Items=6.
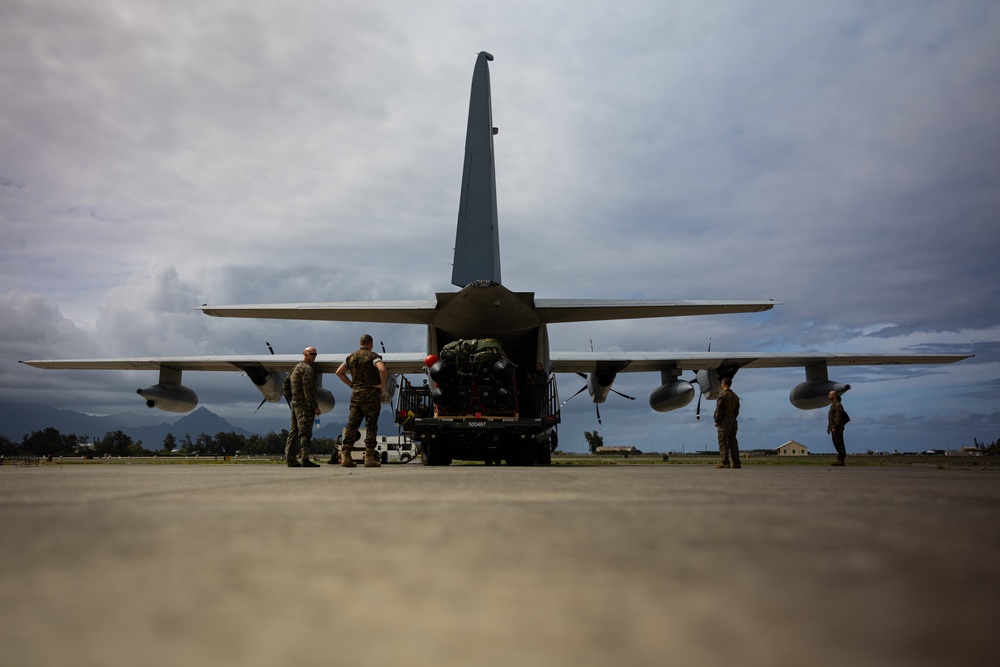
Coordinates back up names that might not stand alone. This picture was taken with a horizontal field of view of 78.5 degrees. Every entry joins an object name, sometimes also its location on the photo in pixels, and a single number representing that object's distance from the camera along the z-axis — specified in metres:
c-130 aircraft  12.75
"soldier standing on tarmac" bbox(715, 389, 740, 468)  10.92
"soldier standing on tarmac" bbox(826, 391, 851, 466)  13.66
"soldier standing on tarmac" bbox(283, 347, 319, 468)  9.26
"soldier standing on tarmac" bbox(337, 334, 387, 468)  9.21
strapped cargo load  12.45
